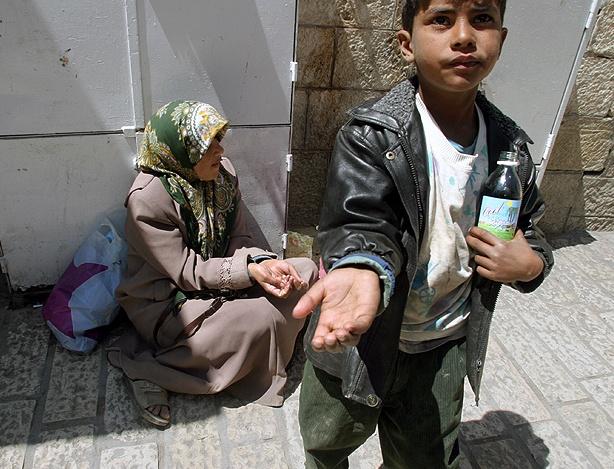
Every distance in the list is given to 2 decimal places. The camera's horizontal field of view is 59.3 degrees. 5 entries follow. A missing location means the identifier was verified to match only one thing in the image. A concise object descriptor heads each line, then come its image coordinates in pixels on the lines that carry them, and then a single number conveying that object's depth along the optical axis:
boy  1.28
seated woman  2.45
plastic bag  2.78
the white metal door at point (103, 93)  2.47
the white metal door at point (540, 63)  3.28
